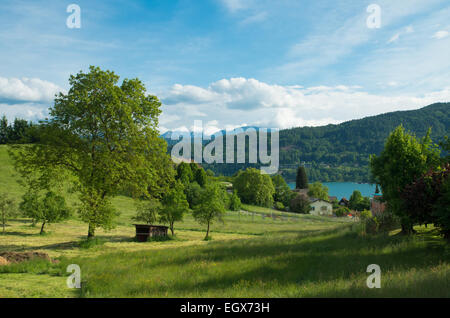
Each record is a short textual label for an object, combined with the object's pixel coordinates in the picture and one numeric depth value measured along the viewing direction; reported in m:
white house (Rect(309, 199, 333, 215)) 108.76
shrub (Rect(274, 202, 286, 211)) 106.49
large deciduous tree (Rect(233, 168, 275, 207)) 104.22
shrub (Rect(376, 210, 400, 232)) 21.27
